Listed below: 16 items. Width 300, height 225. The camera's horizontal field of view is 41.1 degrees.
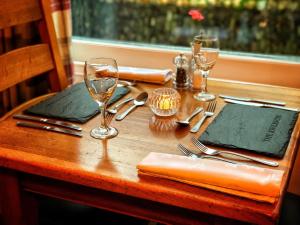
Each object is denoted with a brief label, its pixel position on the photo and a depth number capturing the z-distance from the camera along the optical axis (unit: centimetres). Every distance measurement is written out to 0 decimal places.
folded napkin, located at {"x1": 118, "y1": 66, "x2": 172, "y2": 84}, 150
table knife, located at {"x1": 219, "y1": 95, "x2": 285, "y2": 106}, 131
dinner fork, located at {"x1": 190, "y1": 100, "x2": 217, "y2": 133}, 112
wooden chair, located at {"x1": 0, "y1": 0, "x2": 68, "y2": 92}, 137
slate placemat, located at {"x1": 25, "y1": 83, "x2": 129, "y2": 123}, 119
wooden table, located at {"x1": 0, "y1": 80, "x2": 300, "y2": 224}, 81
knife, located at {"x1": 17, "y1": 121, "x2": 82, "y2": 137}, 108
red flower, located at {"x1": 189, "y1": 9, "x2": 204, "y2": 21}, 148
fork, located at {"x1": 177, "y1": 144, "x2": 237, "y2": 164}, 95
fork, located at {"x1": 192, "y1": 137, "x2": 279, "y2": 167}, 93
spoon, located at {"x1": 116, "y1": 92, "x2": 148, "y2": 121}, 123
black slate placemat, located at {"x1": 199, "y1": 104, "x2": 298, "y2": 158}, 100
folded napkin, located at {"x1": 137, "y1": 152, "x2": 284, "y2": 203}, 80
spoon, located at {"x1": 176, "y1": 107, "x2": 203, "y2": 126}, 114
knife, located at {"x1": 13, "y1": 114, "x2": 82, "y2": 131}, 112
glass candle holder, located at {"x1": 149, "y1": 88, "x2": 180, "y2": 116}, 120
